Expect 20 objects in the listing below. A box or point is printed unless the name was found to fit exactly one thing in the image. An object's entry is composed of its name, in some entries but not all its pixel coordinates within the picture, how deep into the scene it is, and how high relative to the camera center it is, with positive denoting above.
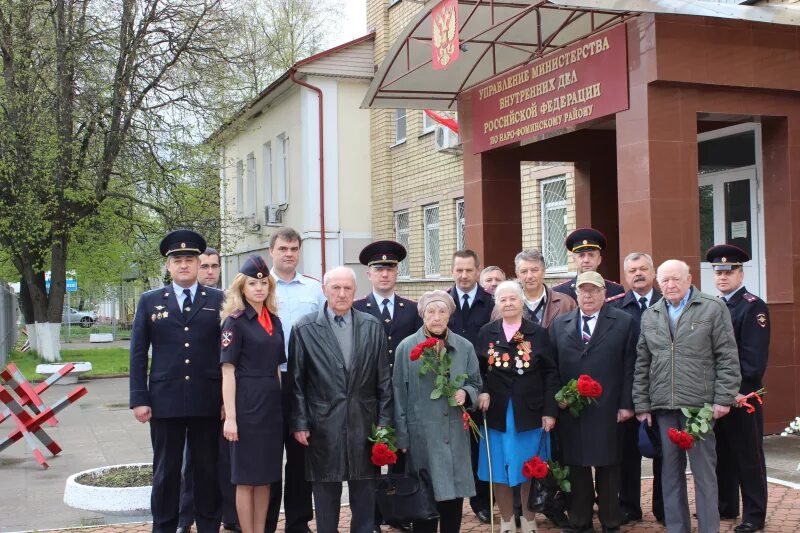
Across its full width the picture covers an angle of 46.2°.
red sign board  8.52 +1.68
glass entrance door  10.20 +0.47
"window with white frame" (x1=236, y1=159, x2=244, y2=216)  29.19 +2.49
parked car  49.72 -2.76
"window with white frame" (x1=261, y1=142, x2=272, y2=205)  26.22 +2.79
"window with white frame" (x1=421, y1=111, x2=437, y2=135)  19.08 +2.86
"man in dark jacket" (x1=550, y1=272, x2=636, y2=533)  5.75 -0.85
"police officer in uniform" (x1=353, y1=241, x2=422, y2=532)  6.27 -0.25
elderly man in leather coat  5.29 -0.75
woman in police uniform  5.30 -0.71
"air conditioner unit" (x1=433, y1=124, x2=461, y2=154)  15.58 +2.11
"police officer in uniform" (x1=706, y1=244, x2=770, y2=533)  5.99 -1.07
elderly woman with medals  5.70 -0.79
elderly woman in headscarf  5.46 -0.88
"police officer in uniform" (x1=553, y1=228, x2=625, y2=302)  6.56 +0.08
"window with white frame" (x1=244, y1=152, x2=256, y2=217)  27.89 +2.39
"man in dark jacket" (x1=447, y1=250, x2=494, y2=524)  6.57 -0.28
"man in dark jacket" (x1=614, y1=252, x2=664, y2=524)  6.33 -1.23
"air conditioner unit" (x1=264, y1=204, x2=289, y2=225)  24.11 +1.38
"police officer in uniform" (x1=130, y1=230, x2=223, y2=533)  5.58 -0.66
